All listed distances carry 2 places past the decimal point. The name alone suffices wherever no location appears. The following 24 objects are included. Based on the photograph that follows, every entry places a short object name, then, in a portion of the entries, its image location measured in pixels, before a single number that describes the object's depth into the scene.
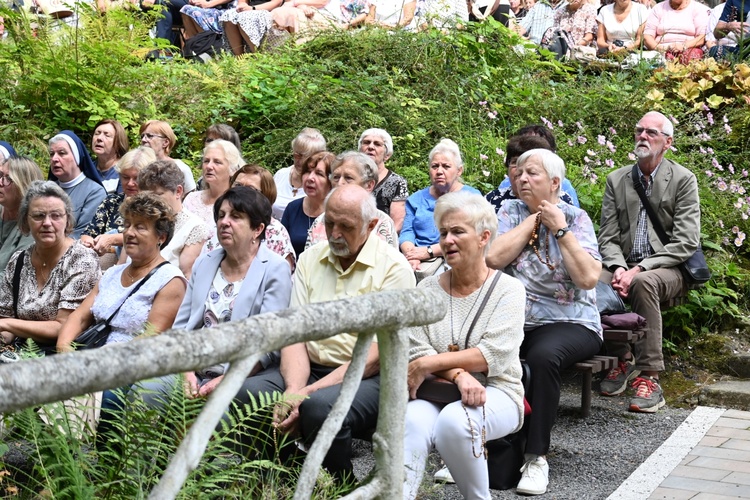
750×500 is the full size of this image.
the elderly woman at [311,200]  6.78
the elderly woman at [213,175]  7.28
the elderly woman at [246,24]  13.16
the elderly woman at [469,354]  4.52
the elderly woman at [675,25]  11.38
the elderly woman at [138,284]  5.58
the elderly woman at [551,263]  5.40
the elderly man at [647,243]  6.50
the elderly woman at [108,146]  8.49
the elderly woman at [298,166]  7.66
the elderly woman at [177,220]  6.43
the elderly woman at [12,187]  7.43
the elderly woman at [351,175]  6.31
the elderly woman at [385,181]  7.40
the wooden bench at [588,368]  5.58
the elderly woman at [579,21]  12.07
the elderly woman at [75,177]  7.91
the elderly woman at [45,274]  6.14
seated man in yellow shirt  4.85
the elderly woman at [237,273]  5.23
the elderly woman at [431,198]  7.23
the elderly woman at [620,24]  11.68
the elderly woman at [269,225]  6.11
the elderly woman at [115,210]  7.23
